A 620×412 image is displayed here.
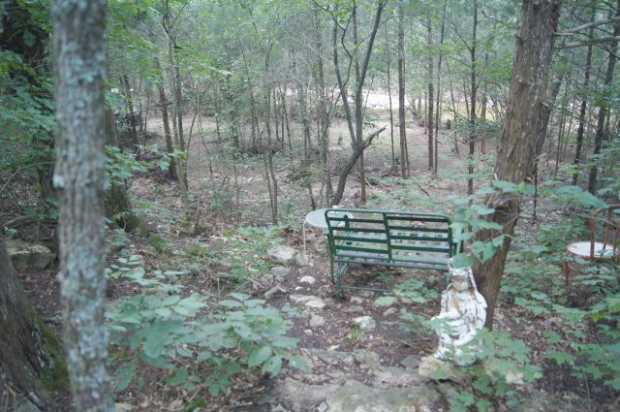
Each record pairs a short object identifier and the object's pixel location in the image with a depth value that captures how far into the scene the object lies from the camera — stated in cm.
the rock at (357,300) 501
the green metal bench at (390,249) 457
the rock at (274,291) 506
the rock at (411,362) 365
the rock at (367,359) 359
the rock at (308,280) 559
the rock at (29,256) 458
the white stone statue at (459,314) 330
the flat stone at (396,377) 335
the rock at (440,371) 325
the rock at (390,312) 467
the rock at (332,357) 362
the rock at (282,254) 627
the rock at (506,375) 314
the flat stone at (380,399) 295
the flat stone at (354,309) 480
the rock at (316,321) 439
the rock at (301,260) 628
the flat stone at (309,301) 487
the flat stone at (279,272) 566
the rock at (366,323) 431
